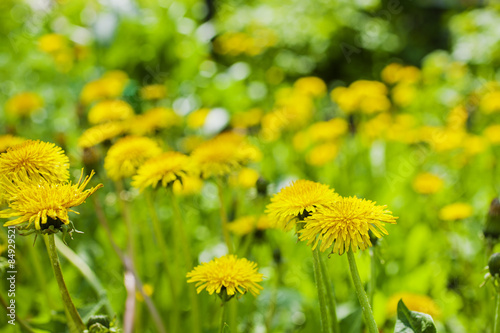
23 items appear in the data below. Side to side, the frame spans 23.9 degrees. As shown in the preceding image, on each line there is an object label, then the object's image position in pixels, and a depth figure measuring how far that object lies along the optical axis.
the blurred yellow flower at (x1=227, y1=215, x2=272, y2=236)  0.72
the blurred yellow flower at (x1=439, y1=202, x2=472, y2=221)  0.82
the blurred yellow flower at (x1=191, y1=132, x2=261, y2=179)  0.67
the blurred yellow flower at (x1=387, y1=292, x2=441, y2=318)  0.69
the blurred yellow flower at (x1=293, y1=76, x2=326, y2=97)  1.50
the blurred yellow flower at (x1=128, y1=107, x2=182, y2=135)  0.78
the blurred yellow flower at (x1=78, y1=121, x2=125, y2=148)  0.73
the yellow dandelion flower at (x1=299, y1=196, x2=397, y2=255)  0.52
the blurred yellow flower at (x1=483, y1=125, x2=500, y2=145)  1.07
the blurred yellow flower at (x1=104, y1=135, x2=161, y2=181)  0.66
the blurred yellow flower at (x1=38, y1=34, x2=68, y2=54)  1.29
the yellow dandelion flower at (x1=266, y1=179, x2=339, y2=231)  0.54
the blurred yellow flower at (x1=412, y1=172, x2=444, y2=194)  0.93
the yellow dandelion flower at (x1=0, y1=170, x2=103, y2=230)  0.52
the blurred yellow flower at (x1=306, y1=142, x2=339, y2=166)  1.12
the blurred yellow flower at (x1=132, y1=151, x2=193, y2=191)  0.62
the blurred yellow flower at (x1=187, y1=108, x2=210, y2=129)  1.16
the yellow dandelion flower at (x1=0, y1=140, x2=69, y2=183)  0.54
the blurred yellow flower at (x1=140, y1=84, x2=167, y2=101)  1.03
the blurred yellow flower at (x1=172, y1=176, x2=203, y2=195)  0.89
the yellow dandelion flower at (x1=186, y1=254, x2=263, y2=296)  0.54
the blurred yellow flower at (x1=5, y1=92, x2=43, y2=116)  1.04
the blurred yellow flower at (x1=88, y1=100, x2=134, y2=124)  0.81
